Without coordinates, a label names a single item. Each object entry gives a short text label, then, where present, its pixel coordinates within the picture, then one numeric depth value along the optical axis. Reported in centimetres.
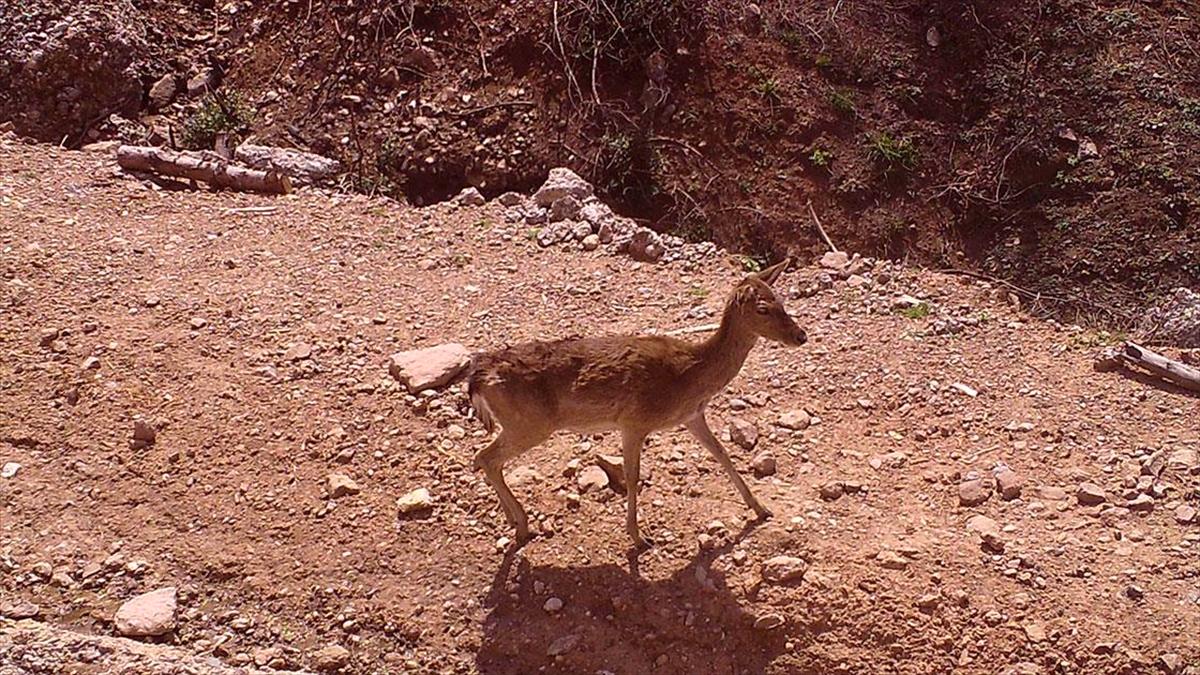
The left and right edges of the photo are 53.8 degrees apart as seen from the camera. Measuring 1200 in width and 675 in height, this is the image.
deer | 573
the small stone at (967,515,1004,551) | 601
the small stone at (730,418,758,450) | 684
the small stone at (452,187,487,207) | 959
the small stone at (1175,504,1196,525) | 620
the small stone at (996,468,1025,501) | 644
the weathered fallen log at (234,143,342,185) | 977
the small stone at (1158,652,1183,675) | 541
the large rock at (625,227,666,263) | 897
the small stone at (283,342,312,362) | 745
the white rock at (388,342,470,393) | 712
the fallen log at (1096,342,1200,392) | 738
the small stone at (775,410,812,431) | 704
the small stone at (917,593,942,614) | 572
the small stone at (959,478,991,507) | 640
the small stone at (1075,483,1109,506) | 639
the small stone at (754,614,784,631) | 570
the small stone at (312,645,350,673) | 574
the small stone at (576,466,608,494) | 651
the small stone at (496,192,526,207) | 957
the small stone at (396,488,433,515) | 637
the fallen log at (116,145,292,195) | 955
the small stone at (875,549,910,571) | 587
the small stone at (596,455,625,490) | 650
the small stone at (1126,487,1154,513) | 632
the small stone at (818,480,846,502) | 642
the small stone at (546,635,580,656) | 569
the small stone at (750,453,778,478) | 662
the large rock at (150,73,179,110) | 1043
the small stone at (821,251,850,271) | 894
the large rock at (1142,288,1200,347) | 801
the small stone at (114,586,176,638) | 581
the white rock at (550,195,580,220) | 926
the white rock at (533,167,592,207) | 930
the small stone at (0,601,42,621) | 588
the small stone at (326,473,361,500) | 651
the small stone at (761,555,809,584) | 585
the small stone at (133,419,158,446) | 689
